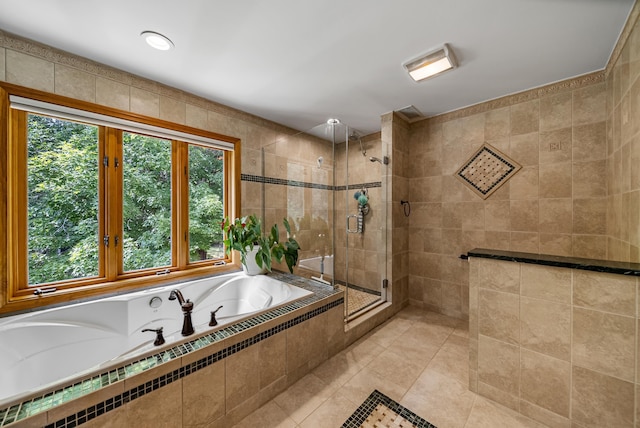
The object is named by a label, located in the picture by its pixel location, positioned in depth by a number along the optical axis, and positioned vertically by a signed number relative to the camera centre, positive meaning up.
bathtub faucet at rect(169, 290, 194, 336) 1.27 -0.58
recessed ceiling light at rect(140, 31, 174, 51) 1.46 +1.15
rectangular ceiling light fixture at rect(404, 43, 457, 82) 1.62 +1.12
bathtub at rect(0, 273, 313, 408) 1.28 -0.75
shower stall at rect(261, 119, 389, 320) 2.37 +0.14
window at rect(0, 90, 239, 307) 1.56 +0.15
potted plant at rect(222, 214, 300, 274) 2.36 -0.30
